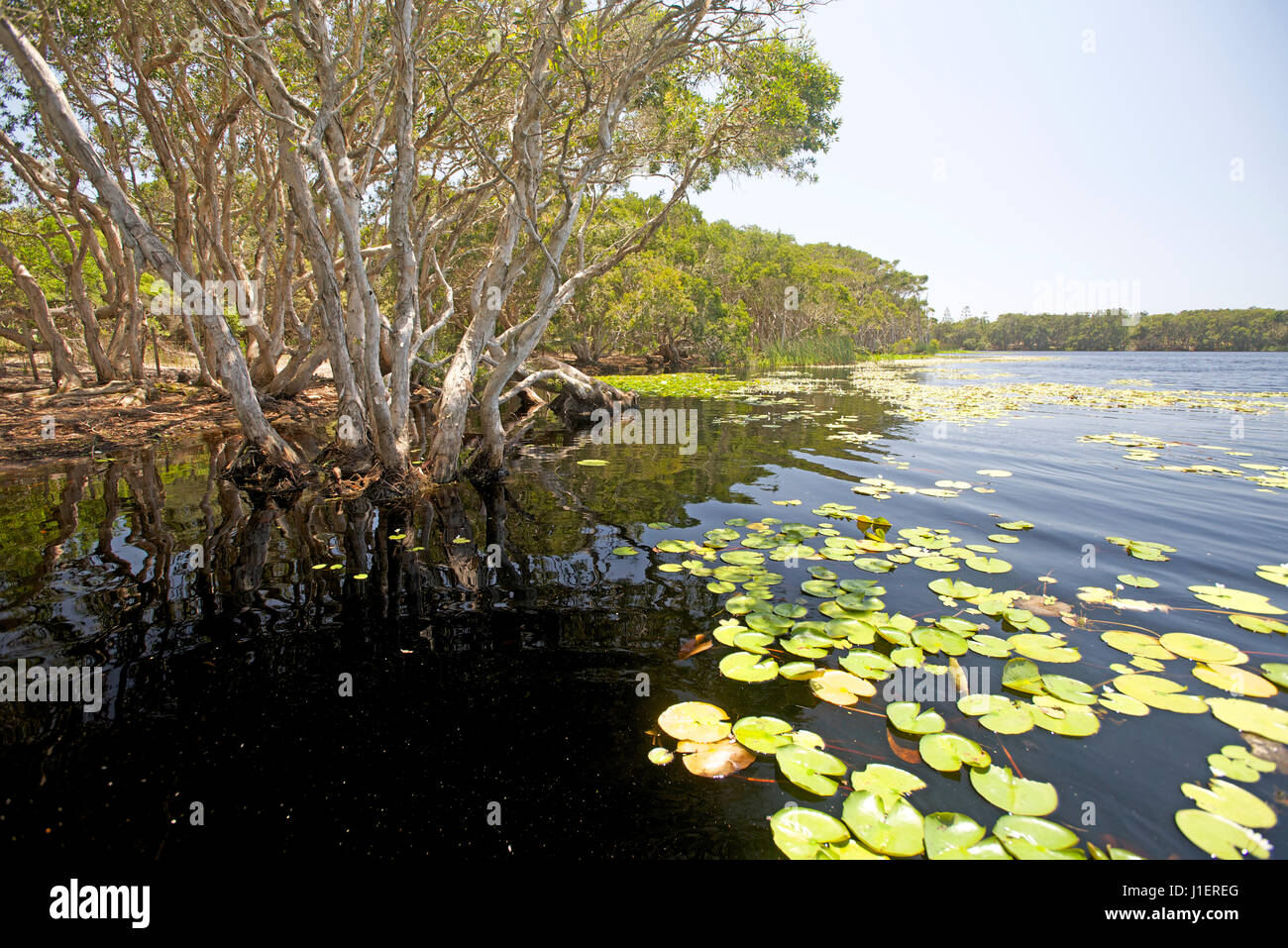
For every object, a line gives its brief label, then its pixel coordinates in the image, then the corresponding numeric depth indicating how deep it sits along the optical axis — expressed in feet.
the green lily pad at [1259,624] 11.21
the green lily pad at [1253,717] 8.25
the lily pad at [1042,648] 10.27
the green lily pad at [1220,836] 6.38
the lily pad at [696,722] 8.59
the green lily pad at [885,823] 6.37
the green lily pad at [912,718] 8.45
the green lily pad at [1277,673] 9.32
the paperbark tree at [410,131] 21.63
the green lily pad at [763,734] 8.27
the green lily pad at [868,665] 9.96
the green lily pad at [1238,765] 7.55
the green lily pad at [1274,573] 13.73
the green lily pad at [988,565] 14.15
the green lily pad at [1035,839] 6.24
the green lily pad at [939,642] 10.38
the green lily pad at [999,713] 8.52
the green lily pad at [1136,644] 10.40
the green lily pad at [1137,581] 13.29
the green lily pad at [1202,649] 10.05
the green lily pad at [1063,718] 8.52
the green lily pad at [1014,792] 6.93
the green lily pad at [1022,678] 9.50
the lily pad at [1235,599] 12.01
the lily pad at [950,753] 7.73
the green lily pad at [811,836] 6.45
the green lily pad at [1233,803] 6.77
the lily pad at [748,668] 9.93
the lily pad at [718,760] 7.98
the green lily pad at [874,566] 14.33
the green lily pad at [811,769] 7.46
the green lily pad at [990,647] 10.41
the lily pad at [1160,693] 8.87
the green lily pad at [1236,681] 9.15
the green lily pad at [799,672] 9.95
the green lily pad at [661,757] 8.27
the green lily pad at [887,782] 7.27
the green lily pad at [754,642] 10.84
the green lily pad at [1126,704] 8.87
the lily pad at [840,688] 9.34
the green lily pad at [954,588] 12.76
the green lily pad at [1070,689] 9.16
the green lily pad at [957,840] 6.23
